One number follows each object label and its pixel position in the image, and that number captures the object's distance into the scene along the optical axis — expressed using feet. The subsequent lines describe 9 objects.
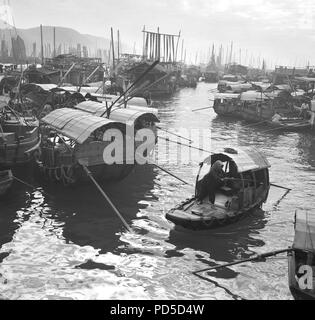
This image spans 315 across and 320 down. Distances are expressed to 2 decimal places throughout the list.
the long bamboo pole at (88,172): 51.08
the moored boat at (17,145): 58.34
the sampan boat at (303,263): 30.30
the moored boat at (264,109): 114.41
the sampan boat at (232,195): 41.55
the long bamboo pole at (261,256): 32.83
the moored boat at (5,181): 49.87
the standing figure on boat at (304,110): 117.70
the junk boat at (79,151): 52.95
